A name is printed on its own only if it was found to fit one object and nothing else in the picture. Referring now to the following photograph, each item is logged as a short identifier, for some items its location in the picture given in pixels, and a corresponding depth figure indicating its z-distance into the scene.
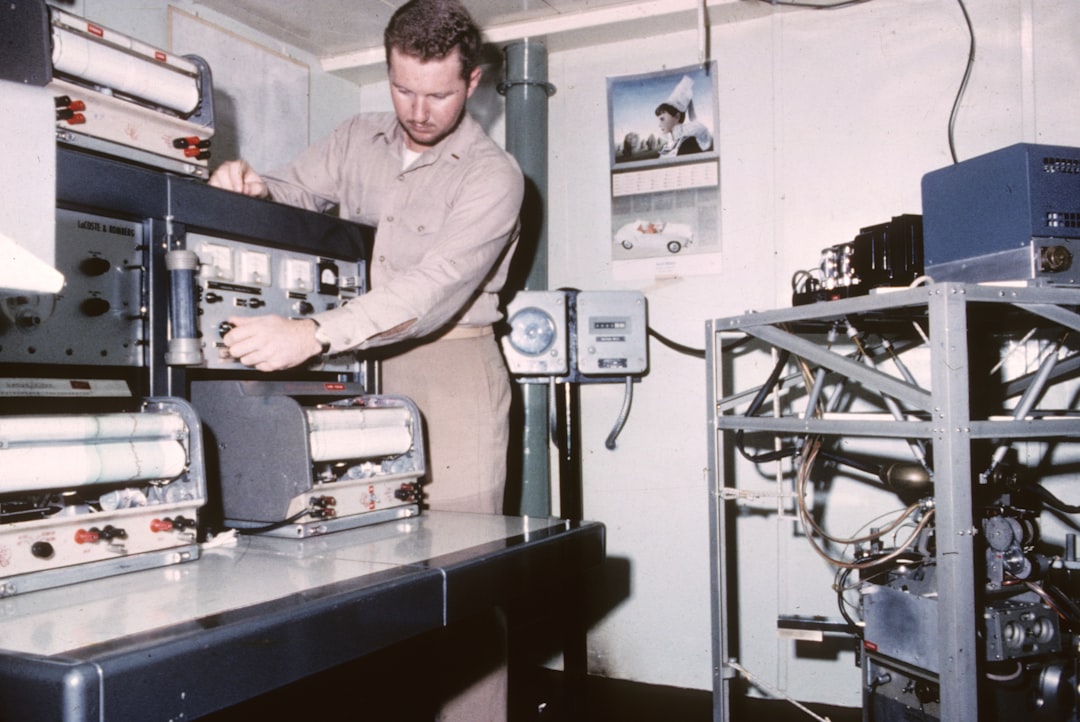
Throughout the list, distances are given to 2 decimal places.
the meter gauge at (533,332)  2.83
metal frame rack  1.63
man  1.92
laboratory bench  0.78
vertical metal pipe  2.96
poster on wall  3.08
